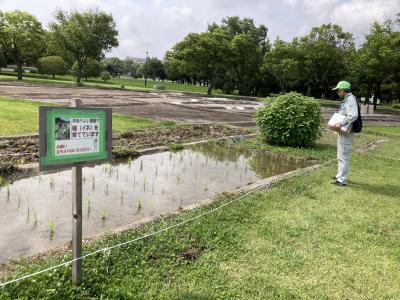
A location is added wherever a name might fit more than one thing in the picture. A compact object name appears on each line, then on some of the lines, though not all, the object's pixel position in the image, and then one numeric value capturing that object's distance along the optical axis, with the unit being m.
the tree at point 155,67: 96.62
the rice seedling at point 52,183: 5.79
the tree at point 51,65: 49.50
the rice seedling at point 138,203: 5.28
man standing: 6.95
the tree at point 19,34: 42.47
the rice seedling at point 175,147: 9.41
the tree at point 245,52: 41.53
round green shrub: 10.66
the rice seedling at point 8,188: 5.20
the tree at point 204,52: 38.78
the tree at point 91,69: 52.38
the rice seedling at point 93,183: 6.00
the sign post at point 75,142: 2.68
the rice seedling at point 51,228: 4.15
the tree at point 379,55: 33.62
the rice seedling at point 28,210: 4.55
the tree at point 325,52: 41.75
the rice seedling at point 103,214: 4.80
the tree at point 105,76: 56.33
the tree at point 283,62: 41.62
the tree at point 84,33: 38.88
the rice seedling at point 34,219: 4.36
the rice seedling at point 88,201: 5.14
